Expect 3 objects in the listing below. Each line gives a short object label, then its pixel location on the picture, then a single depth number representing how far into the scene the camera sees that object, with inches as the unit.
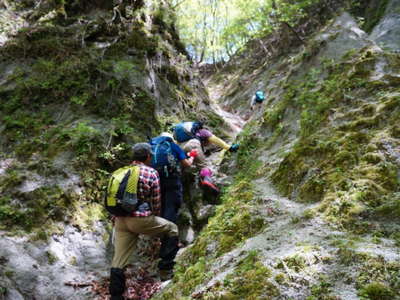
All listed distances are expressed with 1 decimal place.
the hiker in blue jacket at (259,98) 570.6
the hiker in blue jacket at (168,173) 268.1
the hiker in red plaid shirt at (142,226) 216.1
